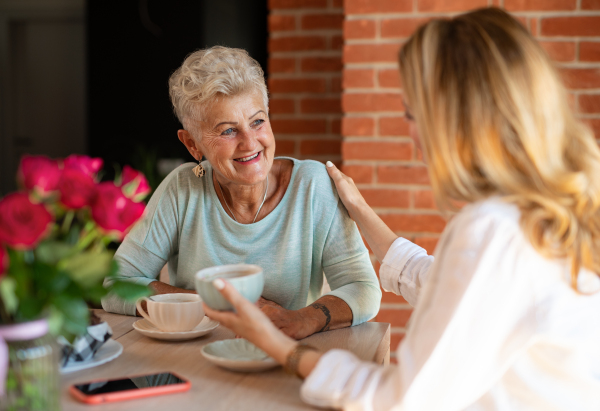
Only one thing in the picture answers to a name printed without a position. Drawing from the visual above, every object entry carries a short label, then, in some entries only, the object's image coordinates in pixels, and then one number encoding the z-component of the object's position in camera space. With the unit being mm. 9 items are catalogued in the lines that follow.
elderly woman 1496
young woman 815
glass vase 714
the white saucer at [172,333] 1154
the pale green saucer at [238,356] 982
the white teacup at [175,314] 1154
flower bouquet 692
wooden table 874
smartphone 871
